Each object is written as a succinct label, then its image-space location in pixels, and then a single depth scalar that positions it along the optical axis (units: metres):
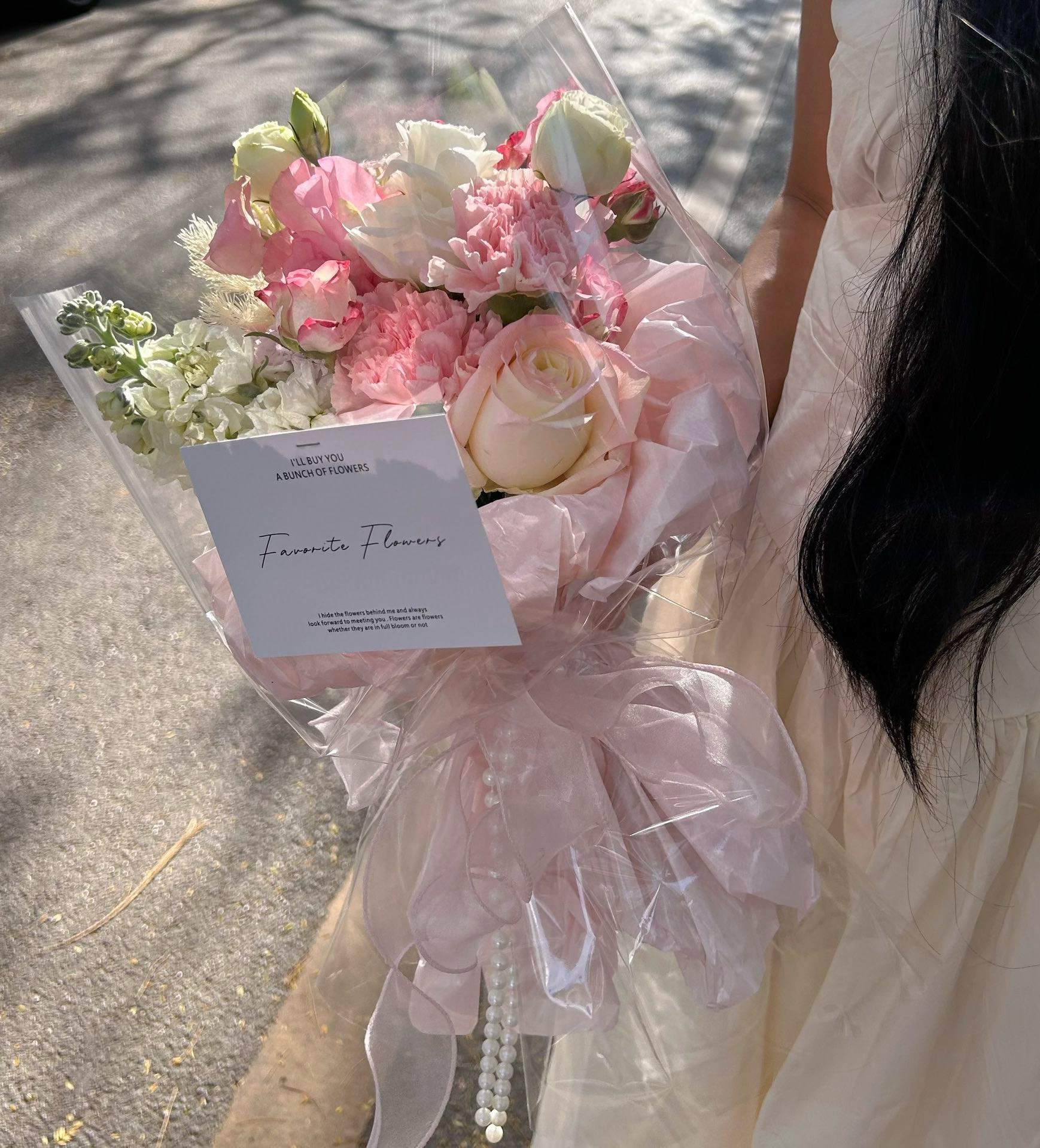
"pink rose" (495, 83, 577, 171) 0.51
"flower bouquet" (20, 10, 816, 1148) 0.47
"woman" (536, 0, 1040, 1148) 0.48
